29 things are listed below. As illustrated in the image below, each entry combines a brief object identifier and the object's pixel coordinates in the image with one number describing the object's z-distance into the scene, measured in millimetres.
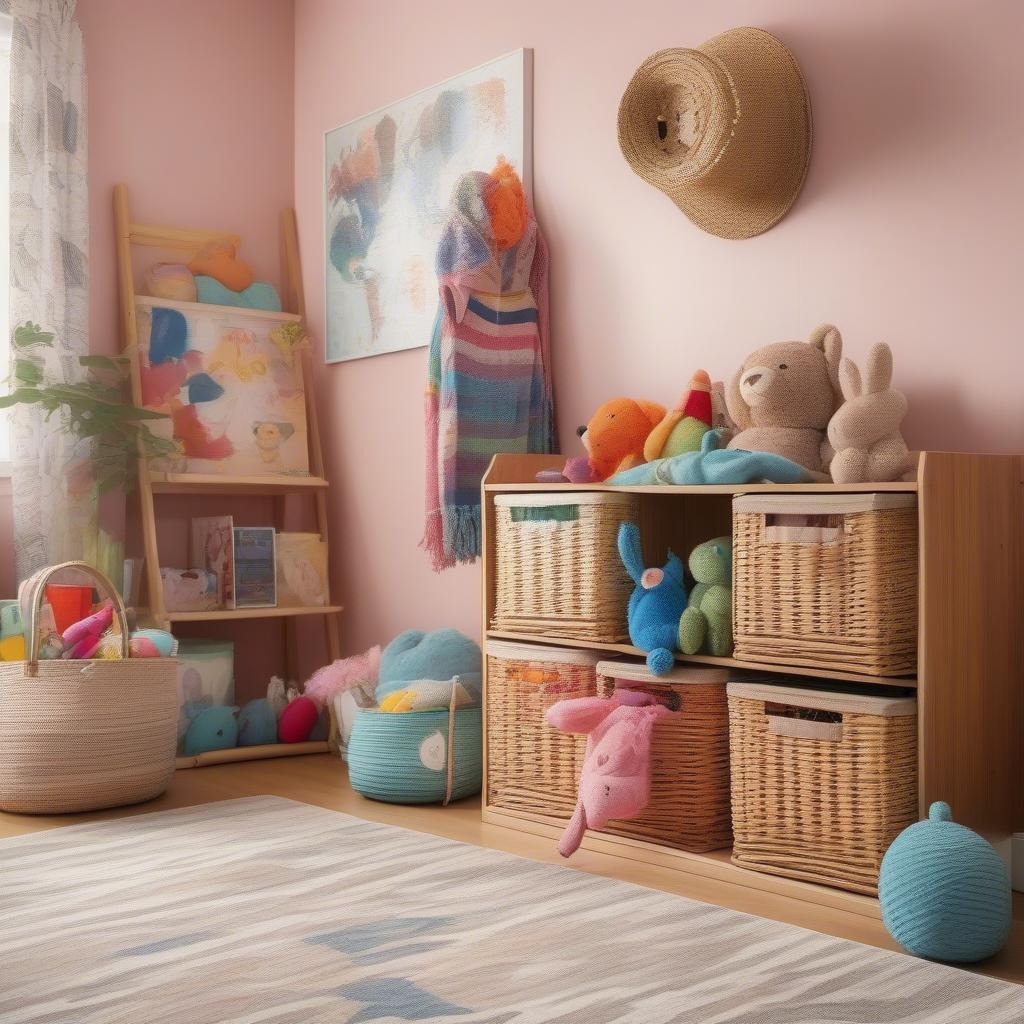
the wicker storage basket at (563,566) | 2365
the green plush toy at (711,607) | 2209
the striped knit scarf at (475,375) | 2838
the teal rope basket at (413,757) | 2662
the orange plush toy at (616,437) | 2475
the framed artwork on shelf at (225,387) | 3355
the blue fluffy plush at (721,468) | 2115
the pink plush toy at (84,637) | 2643
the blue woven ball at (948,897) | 1664
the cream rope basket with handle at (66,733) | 2521
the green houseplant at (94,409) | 3084
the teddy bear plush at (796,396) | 2197
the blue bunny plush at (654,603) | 2236
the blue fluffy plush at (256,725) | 3281
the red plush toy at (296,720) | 3303
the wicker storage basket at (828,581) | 1948
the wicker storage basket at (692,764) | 2209
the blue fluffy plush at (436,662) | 2869
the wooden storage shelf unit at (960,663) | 1909
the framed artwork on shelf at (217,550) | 3334
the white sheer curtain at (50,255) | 3119
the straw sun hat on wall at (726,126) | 2291
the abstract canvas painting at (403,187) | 3059
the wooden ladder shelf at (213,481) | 3232
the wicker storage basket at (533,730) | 2408
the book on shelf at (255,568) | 3338
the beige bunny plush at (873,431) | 2043
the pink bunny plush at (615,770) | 2180
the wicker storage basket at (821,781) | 1923
